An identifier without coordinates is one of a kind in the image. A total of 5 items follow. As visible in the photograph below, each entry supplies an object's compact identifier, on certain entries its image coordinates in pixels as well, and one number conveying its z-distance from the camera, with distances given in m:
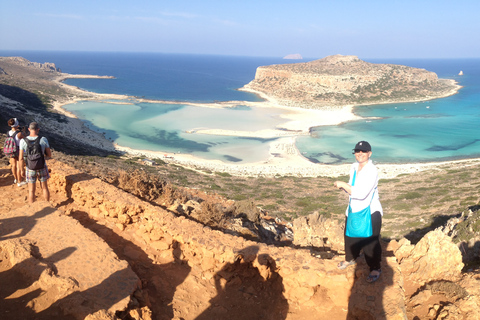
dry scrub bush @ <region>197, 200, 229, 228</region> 6.91
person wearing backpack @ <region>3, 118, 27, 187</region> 7.59
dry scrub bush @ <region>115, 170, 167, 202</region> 7.62
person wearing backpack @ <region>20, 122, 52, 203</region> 6.66
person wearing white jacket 4.38
